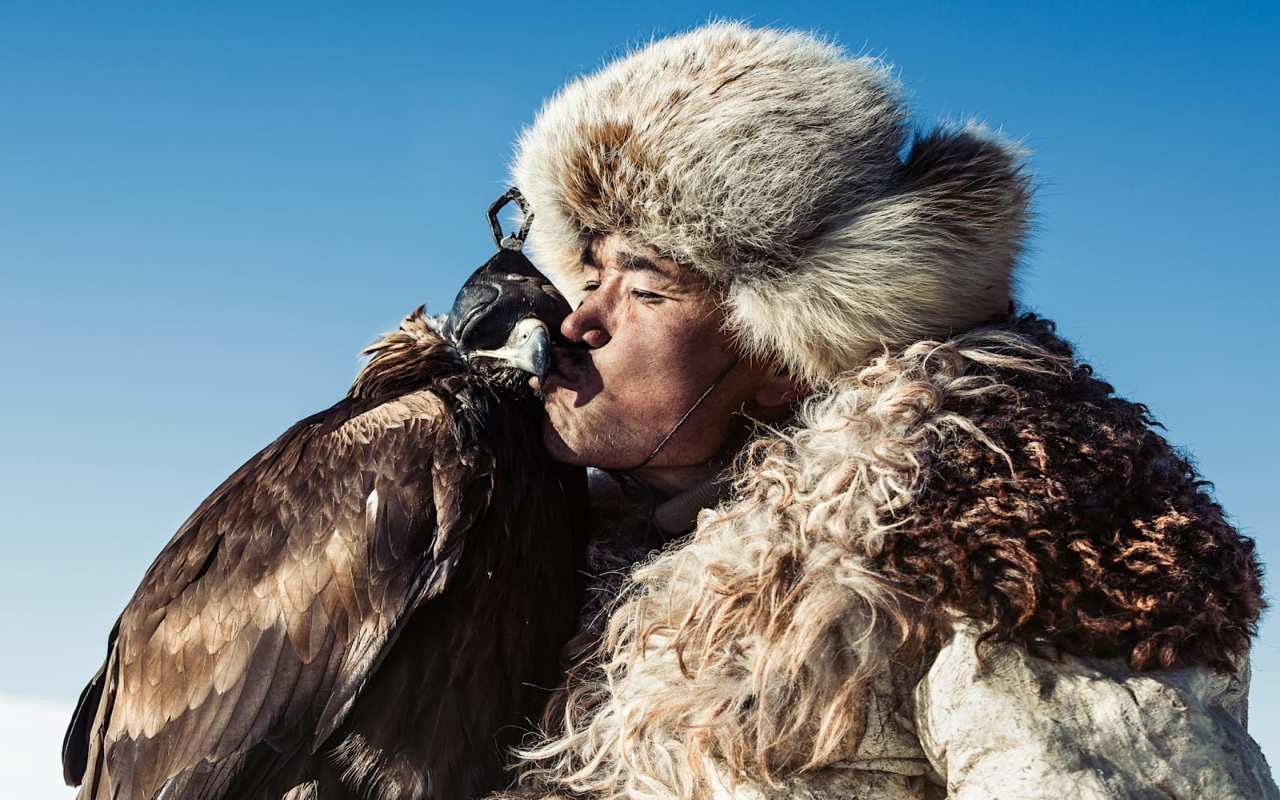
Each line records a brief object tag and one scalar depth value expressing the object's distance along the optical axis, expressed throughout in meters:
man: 2.26
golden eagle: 2.79
